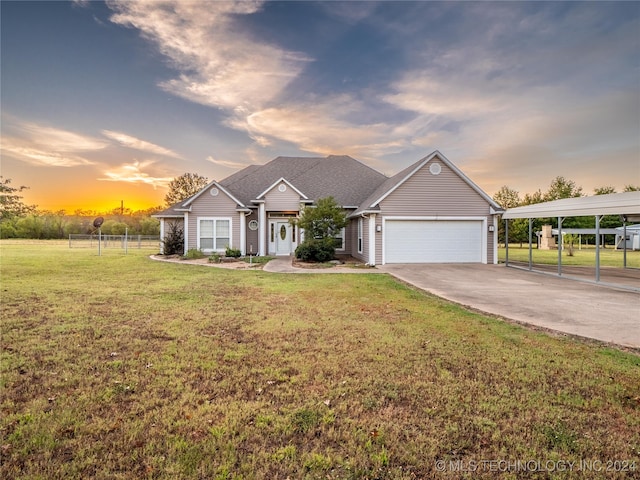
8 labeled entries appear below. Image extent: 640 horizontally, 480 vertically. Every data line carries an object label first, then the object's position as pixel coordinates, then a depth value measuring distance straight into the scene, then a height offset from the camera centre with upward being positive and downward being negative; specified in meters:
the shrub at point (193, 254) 18.31 -0.94
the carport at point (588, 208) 9.01 +0.96
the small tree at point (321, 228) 16.05 +0.52
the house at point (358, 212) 15.52 +1.52
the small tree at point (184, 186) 41.16 +7.17
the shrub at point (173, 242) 20.27 -0.21
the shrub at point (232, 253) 18.12 -0.88
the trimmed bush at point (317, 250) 15.97 -0.66
